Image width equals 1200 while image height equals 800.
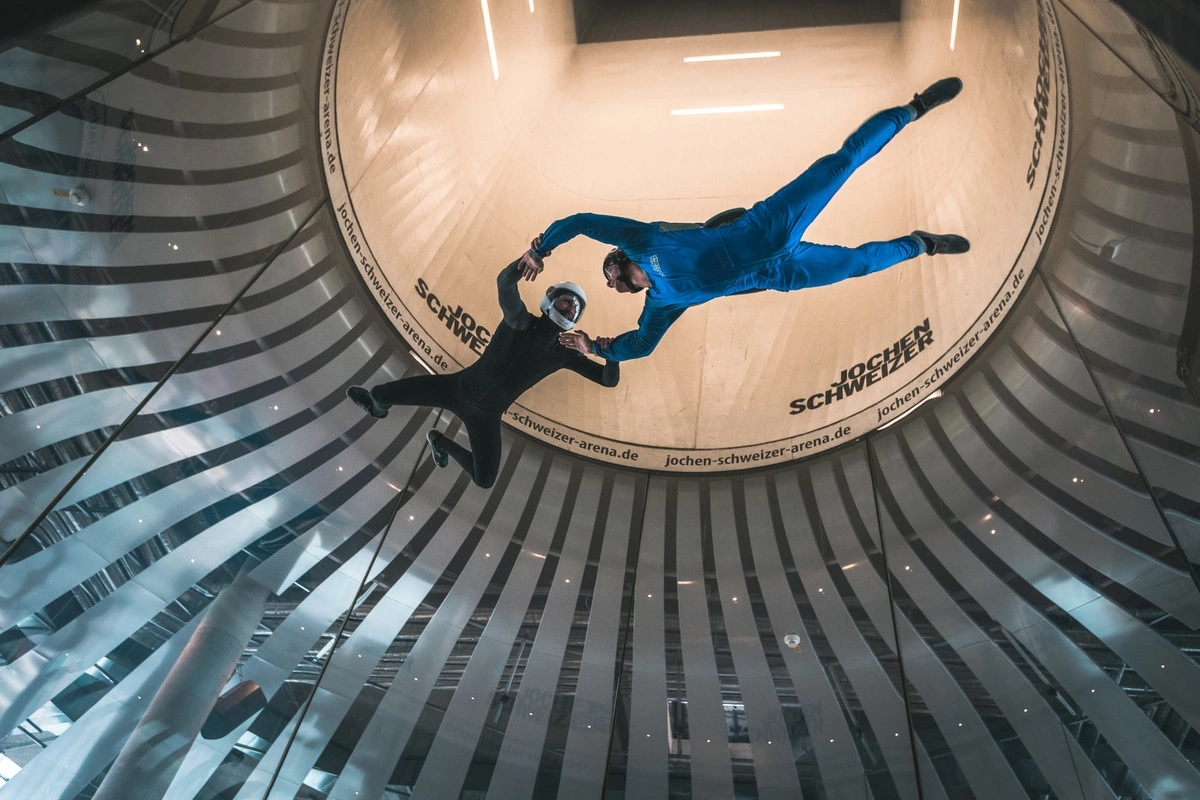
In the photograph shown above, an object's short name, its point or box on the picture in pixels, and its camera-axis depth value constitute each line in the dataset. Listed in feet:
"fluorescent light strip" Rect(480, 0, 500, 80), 15.87
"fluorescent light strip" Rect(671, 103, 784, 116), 17.48
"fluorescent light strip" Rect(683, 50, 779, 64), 17.53
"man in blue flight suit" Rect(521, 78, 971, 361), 11.48
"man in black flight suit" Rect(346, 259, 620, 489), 12.29
